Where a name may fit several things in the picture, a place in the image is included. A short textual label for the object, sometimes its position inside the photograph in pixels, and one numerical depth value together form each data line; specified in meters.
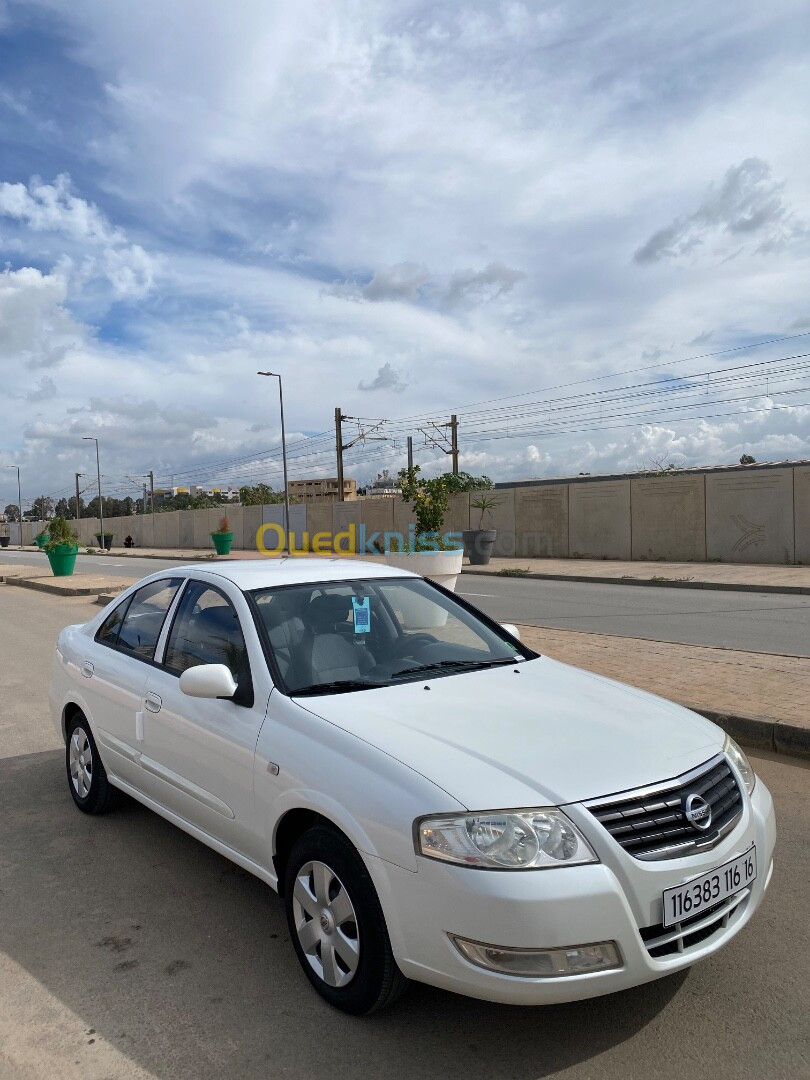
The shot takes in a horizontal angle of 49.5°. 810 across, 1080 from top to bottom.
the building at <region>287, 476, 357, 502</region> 96.50
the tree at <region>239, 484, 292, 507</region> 80.91
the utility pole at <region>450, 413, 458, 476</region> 49.75
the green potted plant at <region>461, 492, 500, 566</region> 26.58
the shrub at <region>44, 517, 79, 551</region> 24.81
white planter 13.58
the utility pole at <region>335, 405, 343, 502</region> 50.16
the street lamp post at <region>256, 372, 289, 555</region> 39.66
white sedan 2.56
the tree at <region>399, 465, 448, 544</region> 15.48
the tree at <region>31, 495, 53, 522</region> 139.50
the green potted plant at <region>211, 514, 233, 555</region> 36.96
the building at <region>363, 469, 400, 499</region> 92.91
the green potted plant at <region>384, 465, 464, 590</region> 14.20
